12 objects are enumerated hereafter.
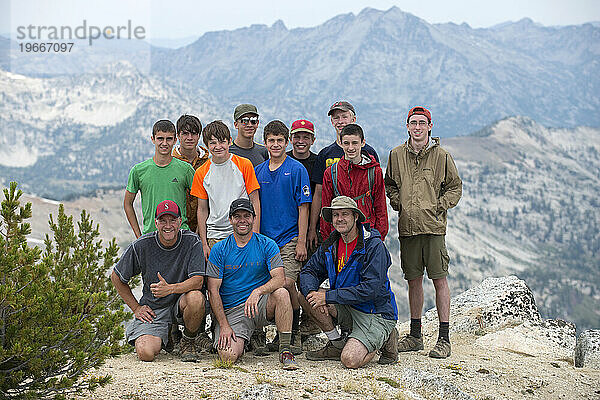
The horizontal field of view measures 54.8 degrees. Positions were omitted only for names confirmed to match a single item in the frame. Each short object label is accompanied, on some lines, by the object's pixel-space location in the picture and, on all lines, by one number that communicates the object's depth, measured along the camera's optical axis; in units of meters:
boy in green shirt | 9.30
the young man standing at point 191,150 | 9.80
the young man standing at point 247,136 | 9.85
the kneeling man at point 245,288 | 8.60
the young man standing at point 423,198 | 9.55
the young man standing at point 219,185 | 9.08
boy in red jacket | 9.02
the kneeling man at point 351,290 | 8.60
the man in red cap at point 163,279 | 8.66
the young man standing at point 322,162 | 9.69
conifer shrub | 5.88
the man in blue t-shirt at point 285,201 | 9.23
